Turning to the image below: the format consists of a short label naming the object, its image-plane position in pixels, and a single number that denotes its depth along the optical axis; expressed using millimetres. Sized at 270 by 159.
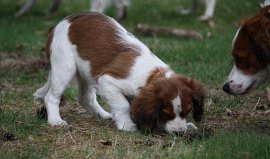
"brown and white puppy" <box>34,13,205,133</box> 9529
